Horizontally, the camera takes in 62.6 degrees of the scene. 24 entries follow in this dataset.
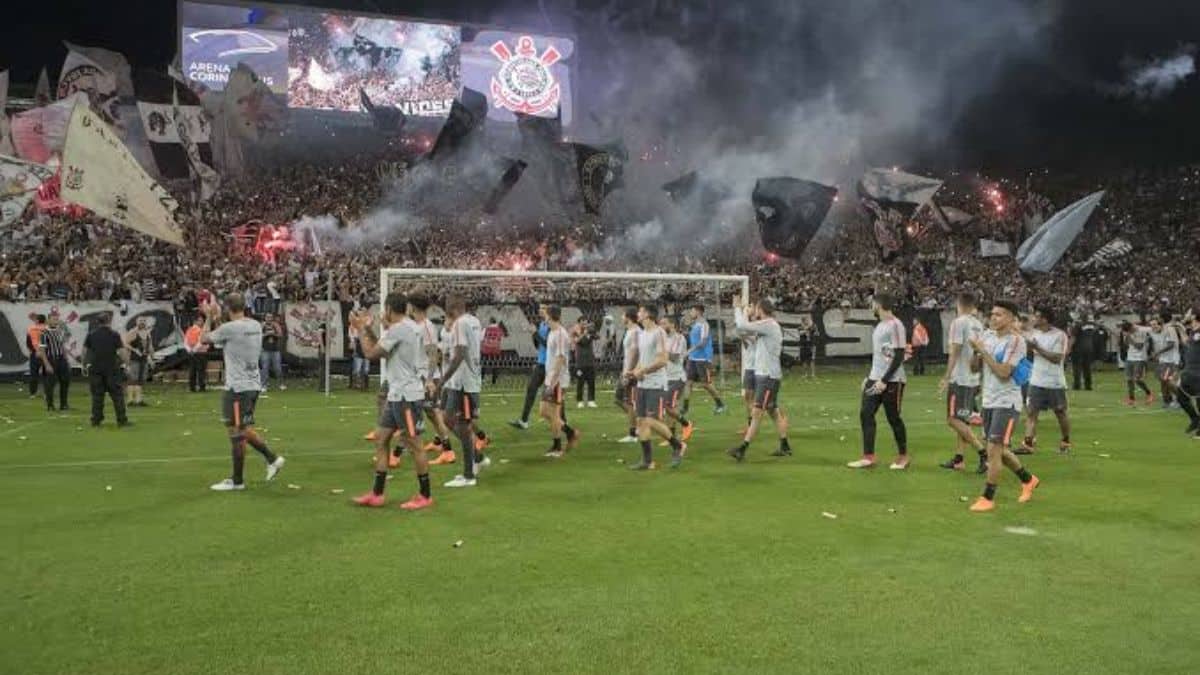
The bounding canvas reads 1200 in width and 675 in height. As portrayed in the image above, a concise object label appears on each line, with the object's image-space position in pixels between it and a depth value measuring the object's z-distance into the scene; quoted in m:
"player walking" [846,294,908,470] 11.28
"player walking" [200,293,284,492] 10.04
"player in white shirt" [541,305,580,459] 12.78
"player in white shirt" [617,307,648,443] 12.05
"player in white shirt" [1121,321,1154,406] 19.32
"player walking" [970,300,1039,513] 9.14
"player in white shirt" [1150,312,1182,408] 17.81
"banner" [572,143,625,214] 34.22
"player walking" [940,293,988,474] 11.14
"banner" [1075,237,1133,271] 40.03
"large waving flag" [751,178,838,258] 28.59
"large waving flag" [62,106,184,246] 15.95
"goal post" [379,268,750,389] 24.56
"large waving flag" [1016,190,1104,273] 26.75
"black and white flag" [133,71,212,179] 26.34
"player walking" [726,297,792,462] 12.51
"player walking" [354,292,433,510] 9.20
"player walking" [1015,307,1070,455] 13.02
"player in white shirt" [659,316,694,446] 13.45
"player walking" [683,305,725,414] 17.94
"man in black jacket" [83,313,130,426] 15.73
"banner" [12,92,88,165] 24.36
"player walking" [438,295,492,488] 10.58
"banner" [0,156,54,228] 17.02
